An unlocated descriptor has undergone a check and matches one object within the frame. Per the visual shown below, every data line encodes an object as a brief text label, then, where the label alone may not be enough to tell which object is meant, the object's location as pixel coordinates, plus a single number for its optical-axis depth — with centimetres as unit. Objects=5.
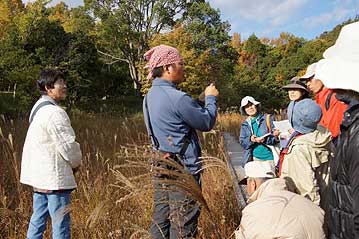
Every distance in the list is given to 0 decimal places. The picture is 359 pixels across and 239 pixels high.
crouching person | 235
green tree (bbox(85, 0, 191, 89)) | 4116
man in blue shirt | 287
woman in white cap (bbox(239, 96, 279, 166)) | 536
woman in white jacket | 337
